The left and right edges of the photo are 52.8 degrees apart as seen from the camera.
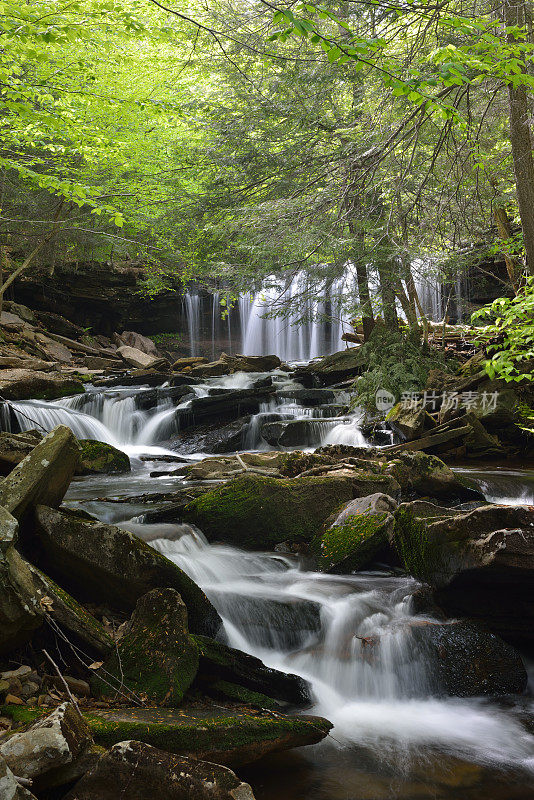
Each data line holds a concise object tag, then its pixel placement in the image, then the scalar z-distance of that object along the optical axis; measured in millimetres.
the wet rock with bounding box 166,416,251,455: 12630
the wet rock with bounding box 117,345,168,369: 21444
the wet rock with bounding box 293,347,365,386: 16906
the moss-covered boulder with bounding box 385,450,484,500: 7807
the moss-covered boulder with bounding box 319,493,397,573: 5641
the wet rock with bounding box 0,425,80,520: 3809
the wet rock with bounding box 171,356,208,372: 20719
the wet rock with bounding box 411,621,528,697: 4184
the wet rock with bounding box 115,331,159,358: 25125
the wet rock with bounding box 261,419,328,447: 12094
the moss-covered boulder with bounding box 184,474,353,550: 6328
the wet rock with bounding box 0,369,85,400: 13203
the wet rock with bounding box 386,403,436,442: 10805
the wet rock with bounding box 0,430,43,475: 5770
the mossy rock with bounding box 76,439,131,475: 9969
